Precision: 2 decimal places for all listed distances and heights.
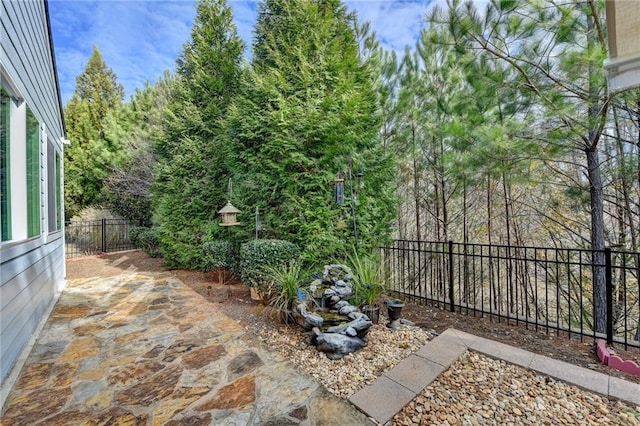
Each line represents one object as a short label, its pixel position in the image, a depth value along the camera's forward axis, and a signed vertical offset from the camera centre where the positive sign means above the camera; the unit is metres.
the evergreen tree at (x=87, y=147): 11.50 +2.87
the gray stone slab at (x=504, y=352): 2.50 -1.32
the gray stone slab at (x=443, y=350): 2.58 -1.33
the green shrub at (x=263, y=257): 4.32 -0.66
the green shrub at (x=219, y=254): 5.50 -0.76
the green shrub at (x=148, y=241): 8.46 -0.75
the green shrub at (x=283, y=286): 3.51 -0.94
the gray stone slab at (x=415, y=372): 2.23 -1.33
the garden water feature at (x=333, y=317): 2.75 -1.14
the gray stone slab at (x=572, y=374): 2.12 -1.31
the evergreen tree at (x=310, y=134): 4.62 +1.31
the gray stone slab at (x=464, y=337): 2.87 -1.33
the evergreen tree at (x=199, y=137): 6.41 +1.80
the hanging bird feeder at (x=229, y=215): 4.70 +0.00
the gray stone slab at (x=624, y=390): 1.97 -1.31
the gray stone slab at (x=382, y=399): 1.93 -1.34
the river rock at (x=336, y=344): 2.71 -1.26
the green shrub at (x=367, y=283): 3.63 -0.92
